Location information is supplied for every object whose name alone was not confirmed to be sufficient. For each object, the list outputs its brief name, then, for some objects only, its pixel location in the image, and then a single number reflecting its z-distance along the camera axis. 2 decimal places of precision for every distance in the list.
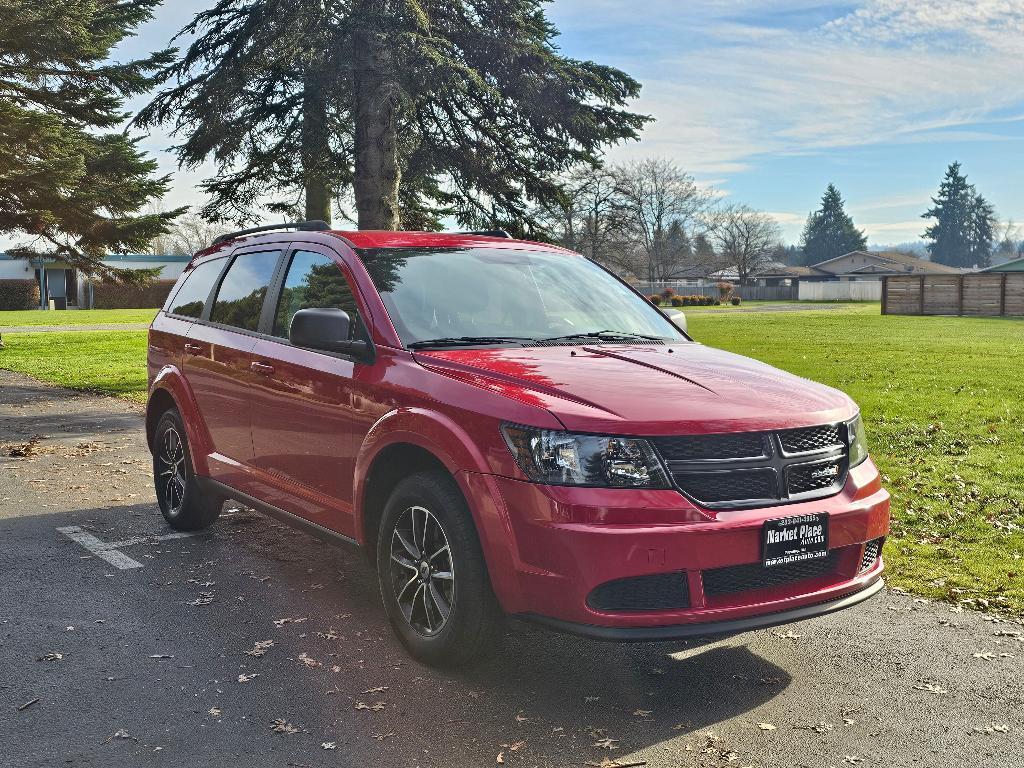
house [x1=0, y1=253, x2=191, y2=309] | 68.88
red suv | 3.90
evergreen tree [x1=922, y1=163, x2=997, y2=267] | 143.50
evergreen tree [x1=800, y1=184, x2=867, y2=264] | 141.88
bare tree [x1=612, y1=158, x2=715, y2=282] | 92.88
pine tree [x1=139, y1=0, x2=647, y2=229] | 12.88
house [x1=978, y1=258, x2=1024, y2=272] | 68.12
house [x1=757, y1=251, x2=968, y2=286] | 118.62
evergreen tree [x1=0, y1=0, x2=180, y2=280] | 24.36
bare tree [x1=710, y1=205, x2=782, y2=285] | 108.50
